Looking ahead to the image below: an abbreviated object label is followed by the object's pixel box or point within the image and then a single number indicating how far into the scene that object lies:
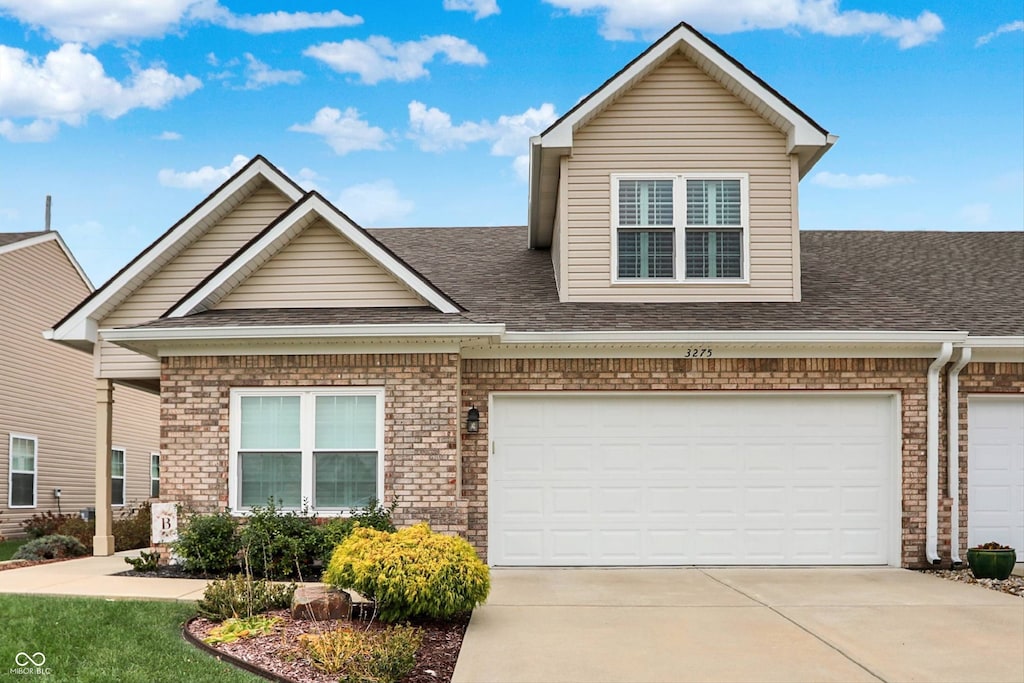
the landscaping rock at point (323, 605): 8.95
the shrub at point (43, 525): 18.98
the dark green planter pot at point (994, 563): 12.54
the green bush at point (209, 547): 12.10
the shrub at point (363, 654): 7.09
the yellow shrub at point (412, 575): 8.73
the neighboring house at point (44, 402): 21.03
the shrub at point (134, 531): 17.49
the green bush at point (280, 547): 11.83
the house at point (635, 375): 12.75
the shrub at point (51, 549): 15.23
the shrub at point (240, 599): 8.96
